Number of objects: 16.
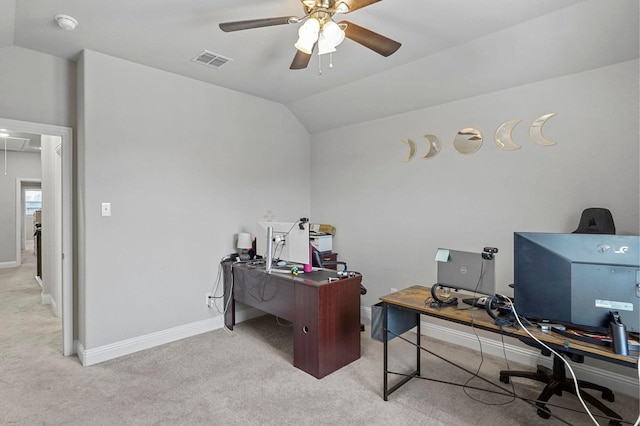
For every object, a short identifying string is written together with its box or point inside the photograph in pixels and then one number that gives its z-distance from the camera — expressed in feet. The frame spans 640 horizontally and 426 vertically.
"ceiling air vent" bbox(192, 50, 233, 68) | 9.47
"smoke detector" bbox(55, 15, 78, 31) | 7.55
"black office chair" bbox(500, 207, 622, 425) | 7.18
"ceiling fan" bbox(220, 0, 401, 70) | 5.88
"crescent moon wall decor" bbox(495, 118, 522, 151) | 9.43
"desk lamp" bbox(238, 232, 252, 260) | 12.25
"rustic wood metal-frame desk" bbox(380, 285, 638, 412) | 4.87
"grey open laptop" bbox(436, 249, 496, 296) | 6.43
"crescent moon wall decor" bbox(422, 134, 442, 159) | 11.05
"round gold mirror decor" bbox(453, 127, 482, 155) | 10.15
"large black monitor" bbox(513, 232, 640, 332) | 4.86
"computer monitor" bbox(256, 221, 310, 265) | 9.55
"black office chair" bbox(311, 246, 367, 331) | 10.83
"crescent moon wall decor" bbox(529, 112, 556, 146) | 8.87
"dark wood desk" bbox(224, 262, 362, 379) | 8.59
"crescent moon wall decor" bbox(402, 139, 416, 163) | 11.68
